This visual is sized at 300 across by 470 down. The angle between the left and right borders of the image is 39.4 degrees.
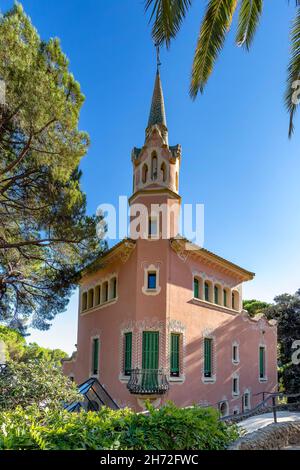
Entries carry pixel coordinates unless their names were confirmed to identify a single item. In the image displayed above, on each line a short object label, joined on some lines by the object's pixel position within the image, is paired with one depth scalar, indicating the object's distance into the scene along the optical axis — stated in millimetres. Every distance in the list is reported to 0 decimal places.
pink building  17406
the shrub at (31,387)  7840
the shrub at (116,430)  4512
